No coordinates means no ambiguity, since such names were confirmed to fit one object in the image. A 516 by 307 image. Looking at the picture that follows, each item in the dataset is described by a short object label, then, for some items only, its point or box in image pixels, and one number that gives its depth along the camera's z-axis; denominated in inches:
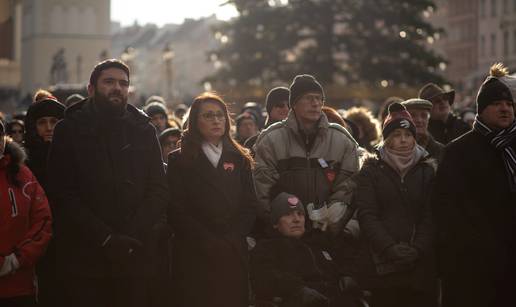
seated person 620.8
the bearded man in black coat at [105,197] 566.8
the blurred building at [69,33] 6396.4
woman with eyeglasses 609.8
